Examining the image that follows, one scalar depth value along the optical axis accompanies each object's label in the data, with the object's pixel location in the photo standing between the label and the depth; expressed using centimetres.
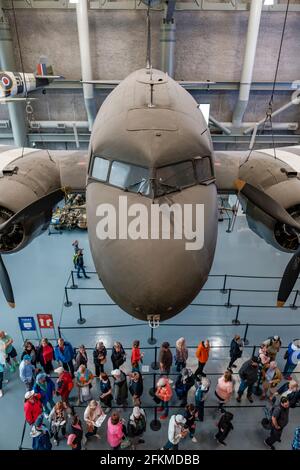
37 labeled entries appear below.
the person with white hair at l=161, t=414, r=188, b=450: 739
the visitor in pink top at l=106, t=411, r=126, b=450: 746
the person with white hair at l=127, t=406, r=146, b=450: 764
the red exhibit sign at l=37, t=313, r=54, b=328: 1010
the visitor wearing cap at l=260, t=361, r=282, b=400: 889
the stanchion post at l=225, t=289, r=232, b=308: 1247
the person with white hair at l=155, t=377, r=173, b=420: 835
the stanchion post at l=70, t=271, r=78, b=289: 1338
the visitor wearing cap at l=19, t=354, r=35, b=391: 879
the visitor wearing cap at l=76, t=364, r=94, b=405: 869
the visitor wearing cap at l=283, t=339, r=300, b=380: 940
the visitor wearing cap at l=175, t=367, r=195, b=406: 858
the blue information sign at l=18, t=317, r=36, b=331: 1006
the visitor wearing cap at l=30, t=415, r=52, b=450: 741
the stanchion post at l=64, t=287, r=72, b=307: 1251
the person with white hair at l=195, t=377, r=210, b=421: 820
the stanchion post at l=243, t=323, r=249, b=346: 1093
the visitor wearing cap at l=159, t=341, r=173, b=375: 913
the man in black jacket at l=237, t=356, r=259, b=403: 858
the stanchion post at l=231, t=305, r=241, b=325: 1173
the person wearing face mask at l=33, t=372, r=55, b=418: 820
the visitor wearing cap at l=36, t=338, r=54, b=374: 930
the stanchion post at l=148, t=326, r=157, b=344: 1096
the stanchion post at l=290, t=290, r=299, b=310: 1252
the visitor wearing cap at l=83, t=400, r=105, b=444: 783
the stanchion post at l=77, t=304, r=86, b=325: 1170
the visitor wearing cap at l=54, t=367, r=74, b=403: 849
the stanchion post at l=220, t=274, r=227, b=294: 1318
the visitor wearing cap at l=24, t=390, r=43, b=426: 762
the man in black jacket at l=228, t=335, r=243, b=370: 952
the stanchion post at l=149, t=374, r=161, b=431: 853
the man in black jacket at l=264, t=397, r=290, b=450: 753
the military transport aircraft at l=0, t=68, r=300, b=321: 589
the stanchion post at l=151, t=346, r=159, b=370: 1007
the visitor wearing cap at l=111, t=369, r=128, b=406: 845
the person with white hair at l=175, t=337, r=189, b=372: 931
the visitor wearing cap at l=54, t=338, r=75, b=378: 914
